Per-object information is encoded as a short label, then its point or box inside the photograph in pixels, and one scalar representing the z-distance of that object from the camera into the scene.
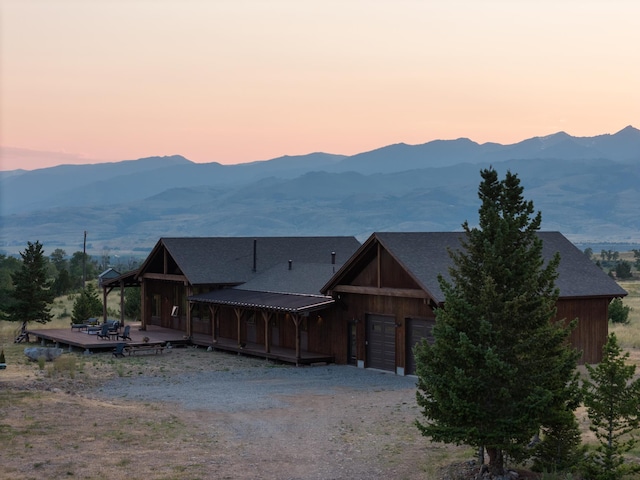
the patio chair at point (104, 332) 36.81
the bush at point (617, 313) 41.34
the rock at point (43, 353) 32.03
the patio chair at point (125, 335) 36.20
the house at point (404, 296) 28.56
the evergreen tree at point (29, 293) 40.22
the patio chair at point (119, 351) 33.88
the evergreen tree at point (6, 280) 43.82
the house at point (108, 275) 45.34
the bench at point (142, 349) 34.69
